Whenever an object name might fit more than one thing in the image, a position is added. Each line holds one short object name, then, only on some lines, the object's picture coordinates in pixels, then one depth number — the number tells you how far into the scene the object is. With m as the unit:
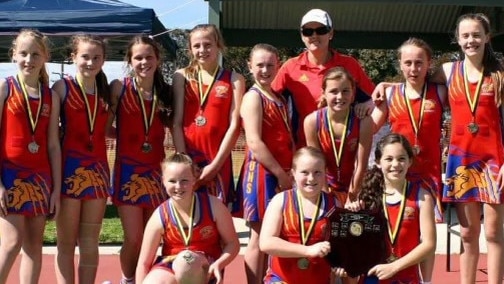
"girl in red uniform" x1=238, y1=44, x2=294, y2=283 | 4.95
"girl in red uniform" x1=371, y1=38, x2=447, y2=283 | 4.96
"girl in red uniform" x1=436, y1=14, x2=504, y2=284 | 4.95
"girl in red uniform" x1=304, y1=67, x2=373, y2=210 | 4.82
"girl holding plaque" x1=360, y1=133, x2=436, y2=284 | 4.40
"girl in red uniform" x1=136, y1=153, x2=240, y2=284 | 4.50
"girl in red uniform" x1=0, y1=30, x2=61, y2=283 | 4.82
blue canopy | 9.16
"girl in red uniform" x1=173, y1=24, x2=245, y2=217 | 5.14
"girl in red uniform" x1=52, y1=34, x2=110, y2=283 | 4.99
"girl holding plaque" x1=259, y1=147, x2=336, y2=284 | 4.40
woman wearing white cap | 5.19
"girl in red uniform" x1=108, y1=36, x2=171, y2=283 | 5.15
